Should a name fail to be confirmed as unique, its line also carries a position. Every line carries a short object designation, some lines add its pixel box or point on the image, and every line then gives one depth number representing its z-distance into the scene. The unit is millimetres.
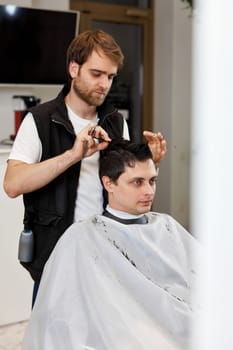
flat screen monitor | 2432
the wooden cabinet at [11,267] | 2268
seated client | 1213
